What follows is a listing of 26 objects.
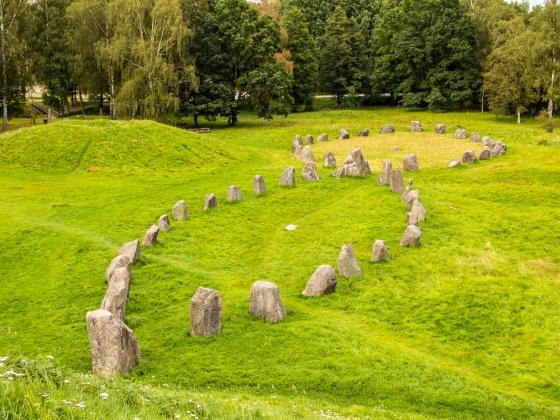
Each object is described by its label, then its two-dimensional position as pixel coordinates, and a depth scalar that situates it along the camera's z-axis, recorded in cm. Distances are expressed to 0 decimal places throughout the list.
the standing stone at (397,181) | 3575
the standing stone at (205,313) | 1828
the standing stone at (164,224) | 3039
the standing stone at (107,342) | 1575
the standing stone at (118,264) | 2325
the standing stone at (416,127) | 6678
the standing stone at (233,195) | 3578
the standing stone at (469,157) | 4609
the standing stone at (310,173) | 4041
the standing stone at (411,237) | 2673
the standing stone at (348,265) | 2355
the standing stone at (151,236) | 2805
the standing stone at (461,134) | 5988
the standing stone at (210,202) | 3428
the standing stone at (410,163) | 4419
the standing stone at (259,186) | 3719
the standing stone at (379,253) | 2494
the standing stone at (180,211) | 3253
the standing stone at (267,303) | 1936
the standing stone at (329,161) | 4544
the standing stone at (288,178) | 3906
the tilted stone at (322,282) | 2206
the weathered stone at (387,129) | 6662
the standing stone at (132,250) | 2514
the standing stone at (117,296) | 1969
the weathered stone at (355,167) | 4128
